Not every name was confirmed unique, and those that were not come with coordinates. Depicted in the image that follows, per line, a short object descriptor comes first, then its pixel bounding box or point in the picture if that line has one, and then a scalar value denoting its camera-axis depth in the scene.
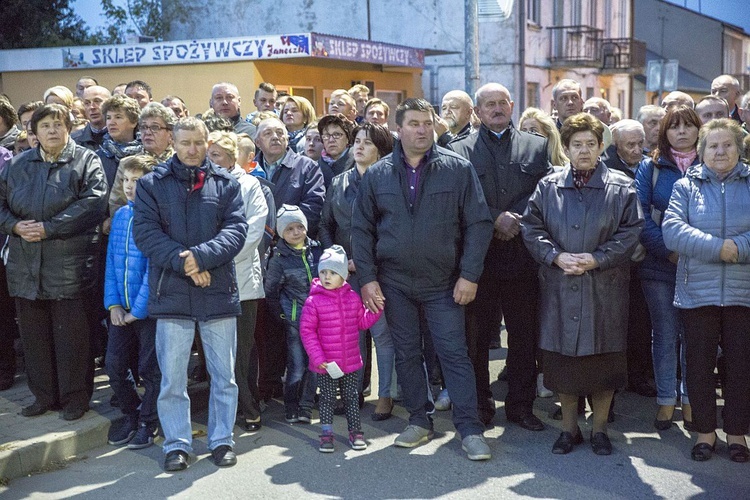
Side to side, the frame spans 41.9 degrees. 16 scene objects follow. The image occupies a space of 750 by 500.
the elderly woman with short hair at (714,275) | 5.92
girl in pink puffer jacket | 6.32
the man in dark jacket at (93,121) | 8.16
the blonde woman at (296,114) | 9.69
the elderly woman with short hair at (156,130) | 7.07
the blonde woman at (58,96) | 9.09
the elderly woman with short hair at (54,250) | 6.64
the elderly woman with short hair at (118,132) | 7.52
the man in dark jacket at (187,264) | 5.87
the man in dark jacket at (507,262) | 6.66
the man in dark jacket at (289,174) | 7.50
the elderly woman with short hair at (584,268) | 6.05
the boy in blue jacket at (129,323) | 6.30
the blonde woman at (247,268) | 6.50
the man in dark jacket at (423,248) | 6.18
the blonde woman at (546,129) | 7.18
